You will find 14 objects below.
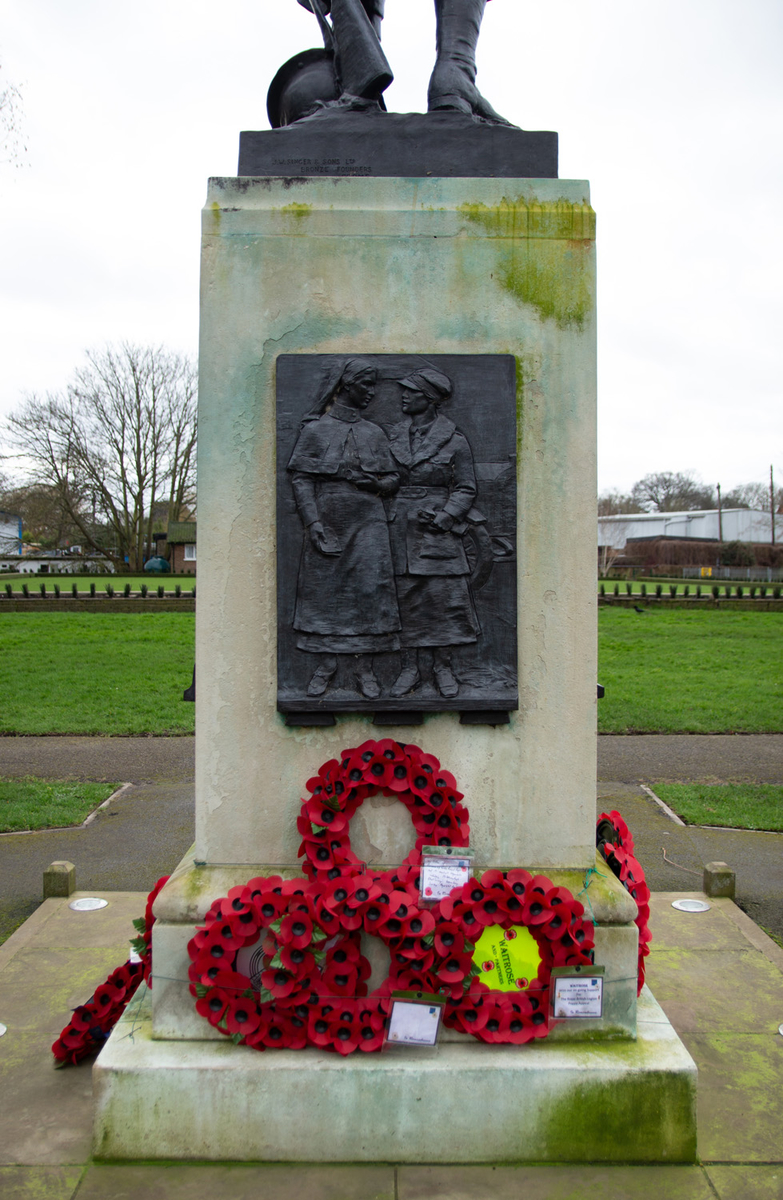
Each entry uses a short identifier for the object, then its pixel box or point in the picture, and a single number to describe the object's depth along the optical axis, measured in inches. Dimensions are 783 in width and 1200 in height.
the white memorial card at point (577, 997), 102.3
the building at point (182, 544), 2101.4
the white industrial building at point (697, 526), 2886.3
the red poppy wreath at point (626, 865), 117.5
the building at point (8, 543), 1795.0
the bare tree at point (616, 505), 3245.6
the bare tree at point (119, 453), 1606.8
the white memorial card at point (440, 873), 106.2
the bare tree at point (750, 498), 3206.9
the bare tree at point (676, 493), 3307.1
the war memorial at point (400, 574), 106.7
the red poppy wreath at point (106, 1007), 114.9
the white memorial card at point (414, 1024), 100.0
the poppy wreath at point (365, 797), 106.5
